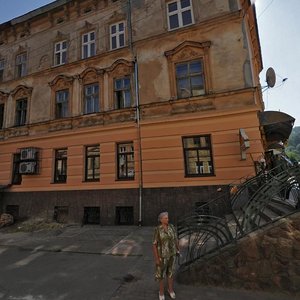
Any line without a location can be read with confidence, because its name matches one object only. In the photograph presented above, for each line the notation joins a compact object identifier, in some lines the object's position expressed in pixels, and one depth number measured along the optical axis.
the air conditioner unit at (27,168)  12.27
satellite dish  10.30
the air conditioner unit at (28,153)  12.38
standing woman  4.14
